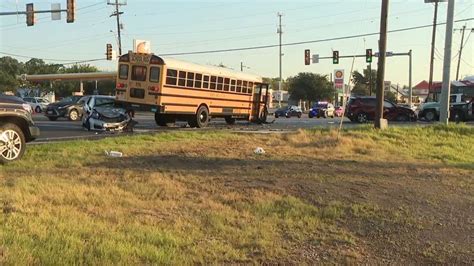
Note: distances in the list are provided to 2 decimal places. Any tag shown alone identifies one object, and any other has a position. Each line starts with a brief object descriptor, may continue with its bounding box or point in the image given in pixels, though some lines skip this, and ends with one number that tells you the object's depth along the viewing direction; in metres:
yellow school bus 21.95
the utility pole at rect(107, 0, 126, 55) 61.56
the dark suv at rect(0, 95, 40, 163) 10.20
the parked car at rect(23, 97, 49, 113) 53.30
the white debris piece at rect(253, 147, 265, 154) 12.61
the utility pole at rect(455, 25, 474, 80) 72.81
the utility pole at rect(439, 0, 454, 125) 21.61
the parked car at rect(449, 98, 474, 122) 34.44
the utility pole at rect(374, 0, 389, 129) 19.95
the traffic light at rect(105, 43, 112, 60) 51.78
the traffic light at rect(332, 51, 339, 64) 53.53
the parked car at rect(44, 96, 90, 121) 31.39
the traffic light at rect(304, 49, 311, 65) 56.12
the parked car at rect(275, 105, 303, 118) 59.25
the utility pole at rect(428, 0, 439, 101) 52.49
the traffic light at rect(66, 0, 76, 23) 32.88
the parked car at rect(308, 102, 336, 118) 57.66
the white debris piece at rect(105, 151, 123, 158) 11.53
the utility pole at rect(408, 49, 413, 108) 60.74
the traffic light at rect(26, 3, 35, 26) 33.08
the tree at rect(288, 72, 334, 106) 101.00
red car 34.56
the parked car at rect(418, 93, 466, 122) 37.31
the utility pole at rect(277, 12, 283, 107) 88.82
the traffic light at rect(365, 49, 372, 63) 51.34
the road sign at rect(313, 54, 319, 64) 56.50
